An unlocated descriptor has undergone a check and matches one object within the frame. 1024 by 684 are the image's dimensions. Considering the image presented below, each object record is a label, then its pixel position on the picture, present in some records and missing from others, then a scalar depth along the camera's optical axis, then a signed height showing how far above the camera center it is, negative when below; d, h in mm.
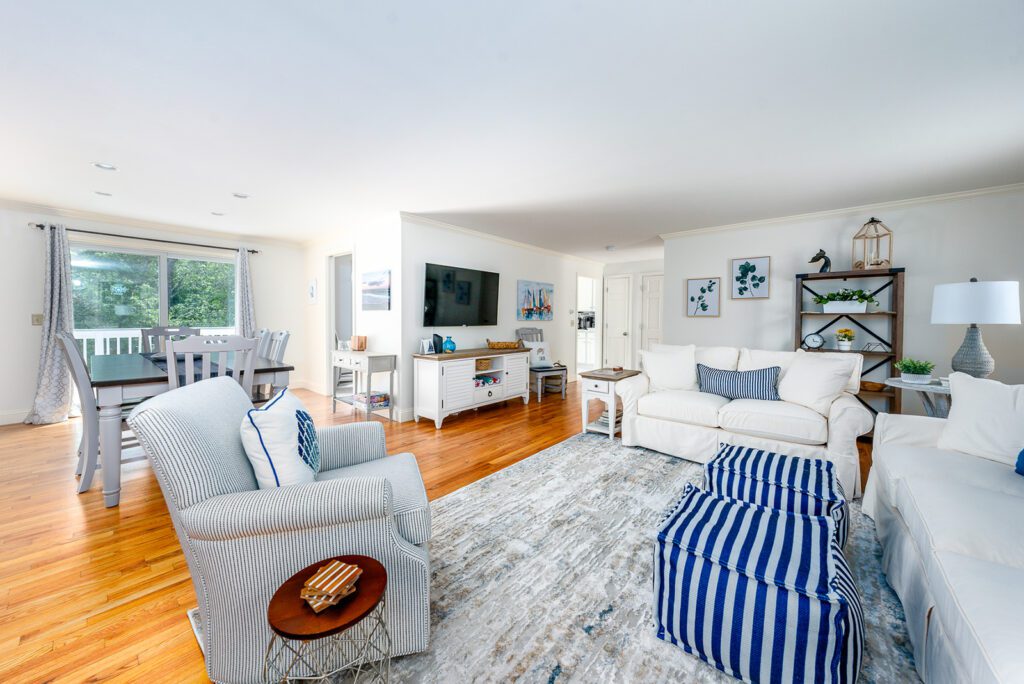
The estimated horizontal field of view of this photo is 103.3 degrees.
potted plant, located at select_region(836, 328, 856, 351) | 3988 -38
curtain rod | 4199 +1024
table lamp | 2414 +162
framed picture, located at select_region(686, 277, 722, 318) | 4902 +430
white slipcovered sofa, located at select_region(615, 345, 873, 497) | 2650 -652
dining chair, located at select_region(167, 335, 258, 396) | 2434 -181
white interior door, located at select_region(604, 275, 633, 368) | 7516 +195
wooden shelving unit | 3768 +147
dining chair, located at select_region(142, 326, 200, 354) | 4020 -107
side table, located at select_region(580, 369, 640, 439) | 3680 -562
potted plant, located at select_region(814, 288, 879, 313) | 3914 +324
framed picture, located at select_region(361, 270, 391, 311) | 4641 +441
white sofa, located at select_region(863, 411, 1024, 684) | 955 -662
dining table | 2369 -433
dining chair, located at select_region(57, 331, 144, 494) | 2512 -543
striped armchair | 1146 -607
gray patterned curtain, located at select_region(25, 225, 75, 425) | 4203 -84
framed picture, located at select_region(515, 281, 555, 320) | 6035 +459
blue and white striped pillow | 3203 -415
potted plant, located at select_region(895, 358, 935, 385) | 2738 -252
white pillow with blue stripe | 1355 -411
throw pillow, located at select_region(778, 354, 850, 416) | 2912 -357
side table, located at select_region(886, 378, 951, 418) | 2629 -437
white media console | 4277 -597
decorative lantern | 3900 +869
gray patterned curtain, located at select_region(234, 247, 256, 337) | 5522 +390
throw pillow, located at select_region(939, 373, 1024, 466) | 1807 -394
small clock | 4156 -83
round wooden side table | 930 -903
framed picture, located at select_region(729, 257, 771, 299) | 4590 +635
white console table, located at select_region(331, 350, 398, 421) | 4305 -398
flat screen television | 4711 +394
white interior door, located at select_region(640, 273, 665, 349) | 7105 +383
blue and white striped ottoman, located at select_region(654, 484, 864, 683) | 1165 -806
